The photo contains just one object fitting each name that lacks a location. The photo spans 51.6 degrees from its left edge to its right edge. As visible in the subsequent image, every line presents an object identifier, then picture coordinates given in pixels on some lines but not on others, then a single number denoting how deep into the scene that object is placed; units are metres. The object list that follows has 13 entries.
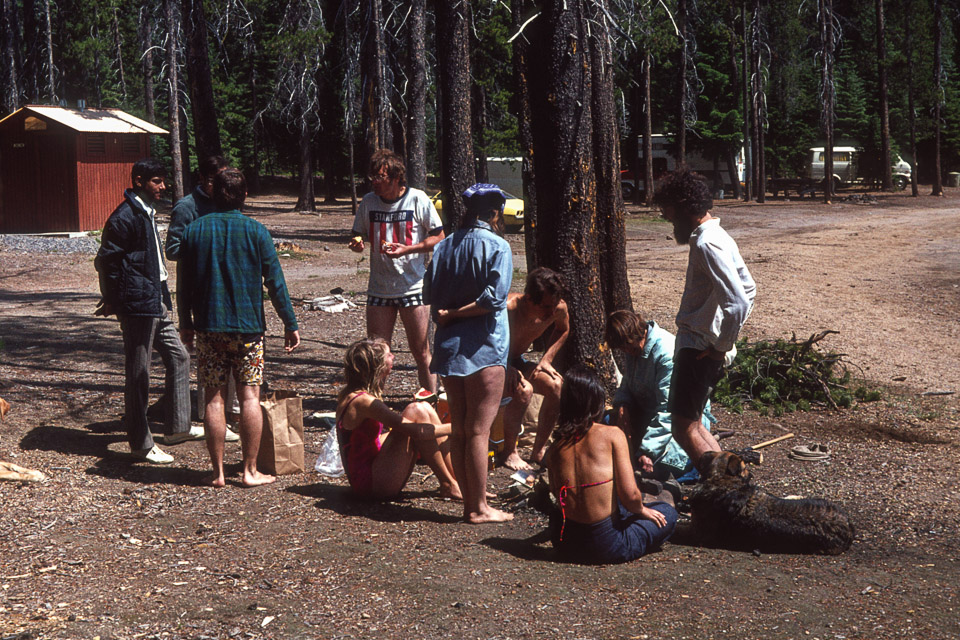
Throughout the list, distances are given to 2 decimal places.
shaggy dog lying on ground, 4.75
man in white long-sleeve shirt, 4.93
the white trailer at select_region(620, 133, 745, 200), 47.25
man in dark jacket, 6.08
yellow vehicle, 27.91
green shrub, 7.87
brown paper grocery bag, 6.01
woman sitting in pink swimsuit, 5.31
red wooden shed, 24.62
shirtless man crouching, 5.95
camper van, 50.16
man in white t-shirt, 6.70
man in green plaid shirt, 5.57
